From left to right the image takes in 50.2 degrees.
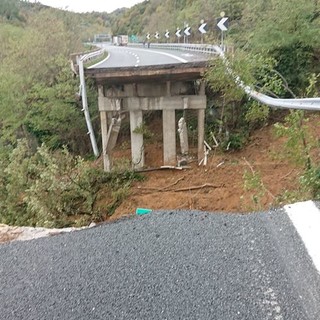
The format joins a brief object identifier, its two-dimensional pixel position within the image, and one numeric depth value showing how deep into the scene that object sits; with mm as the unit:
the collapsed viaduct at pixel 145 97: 11484
